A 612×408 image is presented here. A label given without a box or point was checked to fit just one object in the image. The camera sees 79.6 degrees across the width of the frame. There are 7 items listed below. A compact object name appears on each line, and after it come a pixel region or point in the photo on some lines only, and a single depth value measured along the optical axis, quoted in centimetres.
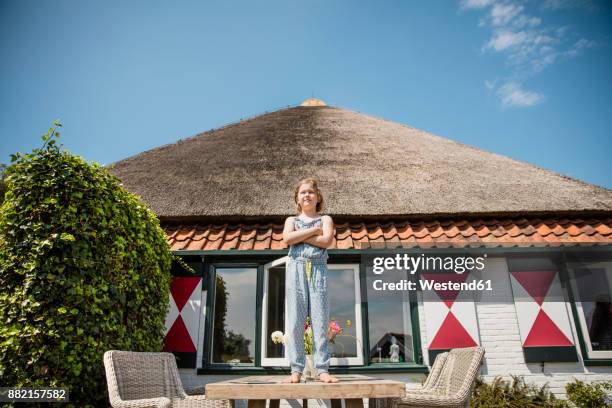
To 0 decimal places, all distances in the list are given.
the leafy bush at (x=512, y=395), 432
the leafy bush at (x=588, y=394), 443
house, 492
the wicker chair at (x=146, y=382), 272
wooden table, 183
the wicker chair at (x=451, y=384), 276
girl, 227
